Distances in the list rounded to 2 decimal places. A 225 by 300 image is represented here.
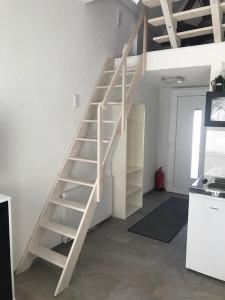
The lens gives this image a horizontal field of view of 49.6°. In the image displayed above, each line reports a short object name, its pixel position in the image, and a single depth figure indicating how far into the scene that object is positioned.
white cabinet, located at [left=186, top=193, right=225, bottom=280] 2.28
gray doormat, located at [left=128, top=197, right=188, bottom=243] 3.32
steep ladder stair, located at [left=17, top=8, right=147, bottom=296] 2.32
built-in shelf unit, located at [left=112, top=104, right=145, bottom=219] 3.75
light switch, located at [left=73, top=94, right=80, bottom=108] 2.99
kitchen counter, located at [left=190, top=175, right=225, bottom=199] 2.28
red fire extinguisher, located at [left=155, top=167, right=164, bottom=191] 5.18
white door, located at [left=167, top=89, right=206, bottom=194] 4.69
